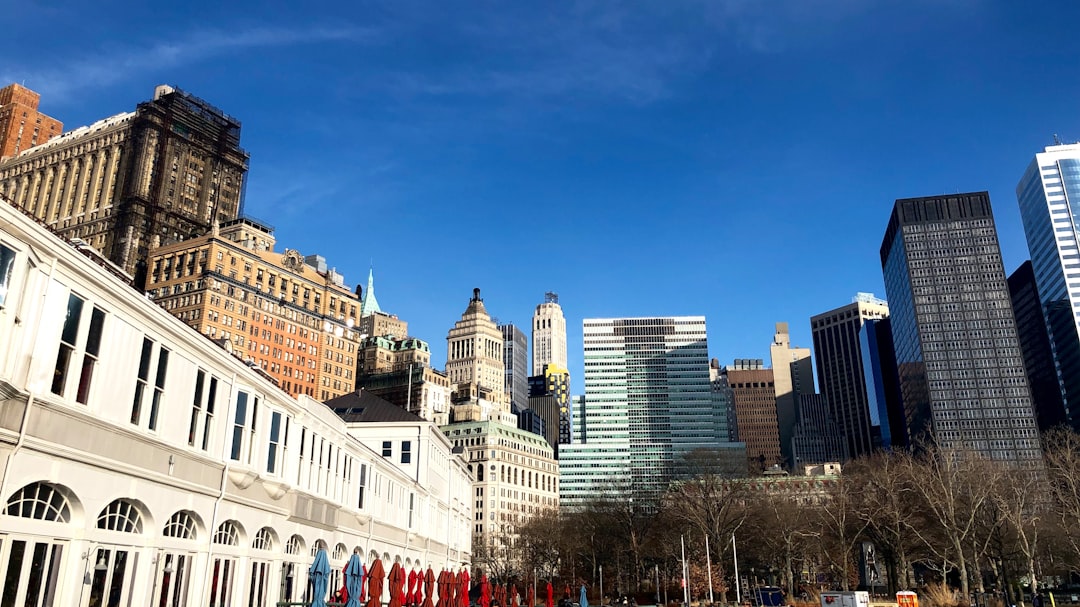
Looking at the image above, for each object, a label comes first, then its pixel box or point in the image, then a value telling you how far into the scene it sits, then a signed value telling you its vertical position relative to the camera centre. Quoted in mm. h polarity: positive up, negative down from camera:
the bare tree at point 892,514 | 64750 +4403
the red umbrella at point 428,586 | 30703 -578
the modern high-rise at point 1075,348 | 196875 +51546
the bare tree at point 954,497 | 56594 +5182
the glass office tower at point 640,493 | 114938 +10647
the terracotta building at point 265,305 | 127875 +43085
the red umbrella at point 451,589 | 34969 -801
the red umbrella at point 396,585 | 26234 -458
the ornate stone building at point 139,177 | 148875 +75542
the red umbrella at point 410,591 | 30395 -735
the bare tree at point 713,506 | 79869 +6336
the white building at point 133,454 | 16781 +3078
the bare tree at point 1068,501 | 54875 +4673
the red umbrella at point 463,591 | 37000 -918
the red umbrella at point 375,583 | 25172 -376
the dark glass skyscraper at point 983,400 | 190625 +38877
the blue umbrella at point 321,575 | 25984 -125
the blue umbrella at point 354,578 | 27133 -231
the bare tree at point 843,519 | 73750 +4716
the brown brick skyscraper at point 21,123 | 188625 +103721
